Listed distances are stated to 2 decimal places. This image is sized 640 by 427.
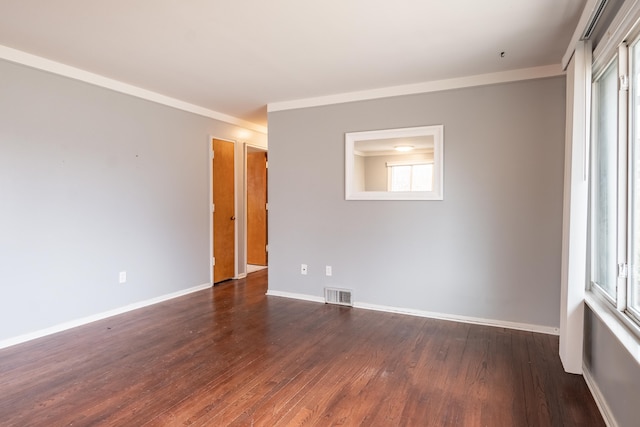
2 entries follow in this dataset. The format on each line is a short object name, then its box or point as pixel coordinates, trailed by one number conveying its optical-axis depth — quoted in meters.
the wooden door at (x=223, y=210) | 5.19
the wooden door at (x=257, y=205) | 6.52
